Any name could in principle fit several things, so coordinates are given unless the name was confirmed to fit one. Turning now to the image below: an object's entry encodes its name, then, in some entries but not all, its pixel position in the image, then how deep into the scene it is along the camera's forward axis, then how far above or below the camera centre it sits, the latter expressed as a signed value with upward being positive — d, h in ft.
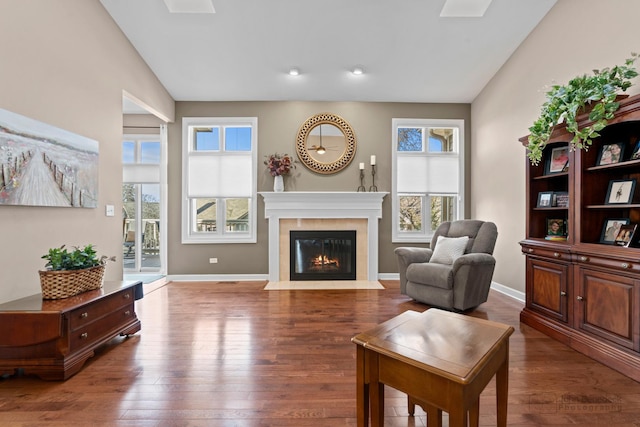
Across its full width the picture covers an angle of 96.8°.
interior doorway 17.43 +1.78
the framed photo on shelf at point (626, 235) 7.08 -0.51
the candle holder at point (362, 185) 15.61 +1.66
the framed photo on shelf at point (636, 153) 7.05 +1.60
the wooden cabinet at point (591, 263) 6.57 -1.28
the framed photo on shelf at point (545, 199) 9.36 +0.56
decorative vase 15.03 +1.68
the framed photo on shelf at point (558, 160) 8.91 +1.79
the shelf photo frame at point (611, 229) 7.58 -0.36
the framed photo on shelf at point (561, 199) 8.93 +0.54
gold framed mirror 15.42 +3.96
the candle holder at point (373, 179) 15.60 +2.02
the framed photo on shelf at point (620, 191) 7.25 +0.65
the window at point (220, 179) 15.51 +2.01
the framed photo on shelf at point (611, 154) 7.44 +1.67
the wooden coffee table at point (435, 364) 3.25 -1.82
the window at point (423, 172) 15.75 +2.43
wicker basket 7.02 -1.70
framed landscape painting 7.16 +1.47
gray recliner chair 10.15 -1.95
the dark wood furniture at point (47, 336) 6.15 -2.67
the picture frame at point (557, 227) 9.31 -0.38
